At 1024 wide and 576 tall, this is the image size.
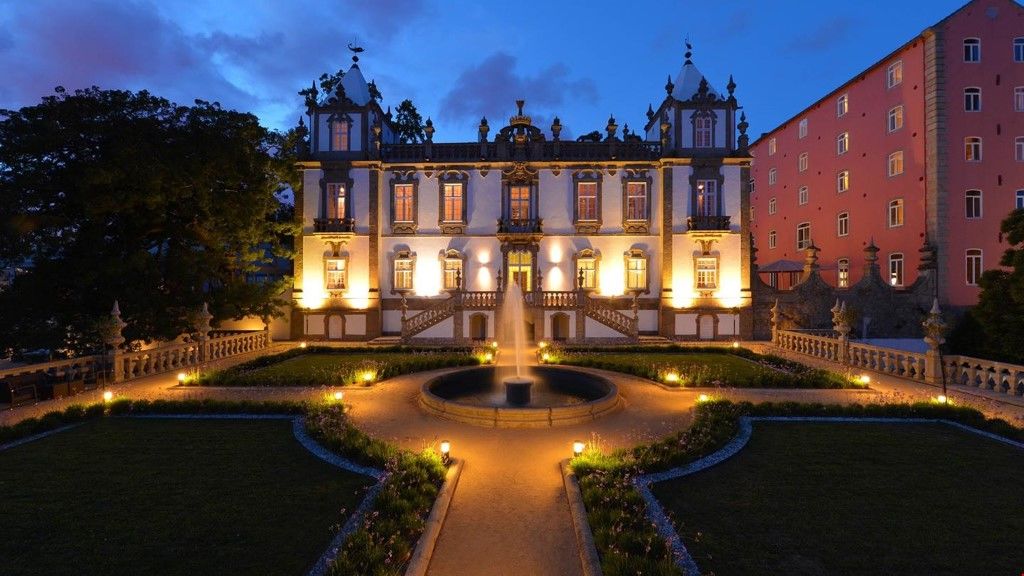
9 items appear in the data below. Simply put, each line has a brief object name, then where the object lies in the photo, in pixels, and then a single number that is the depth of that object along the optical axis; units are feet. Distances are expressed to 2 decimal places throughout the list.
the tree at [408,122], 126.82
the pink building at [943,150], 83.87
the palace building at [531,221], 88.28
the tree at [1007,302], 47.24
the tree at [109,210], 49.93
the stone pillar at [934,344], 46.47
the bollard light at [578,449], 26.09
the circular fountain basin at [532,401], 33.96
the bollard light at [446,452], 25.83
